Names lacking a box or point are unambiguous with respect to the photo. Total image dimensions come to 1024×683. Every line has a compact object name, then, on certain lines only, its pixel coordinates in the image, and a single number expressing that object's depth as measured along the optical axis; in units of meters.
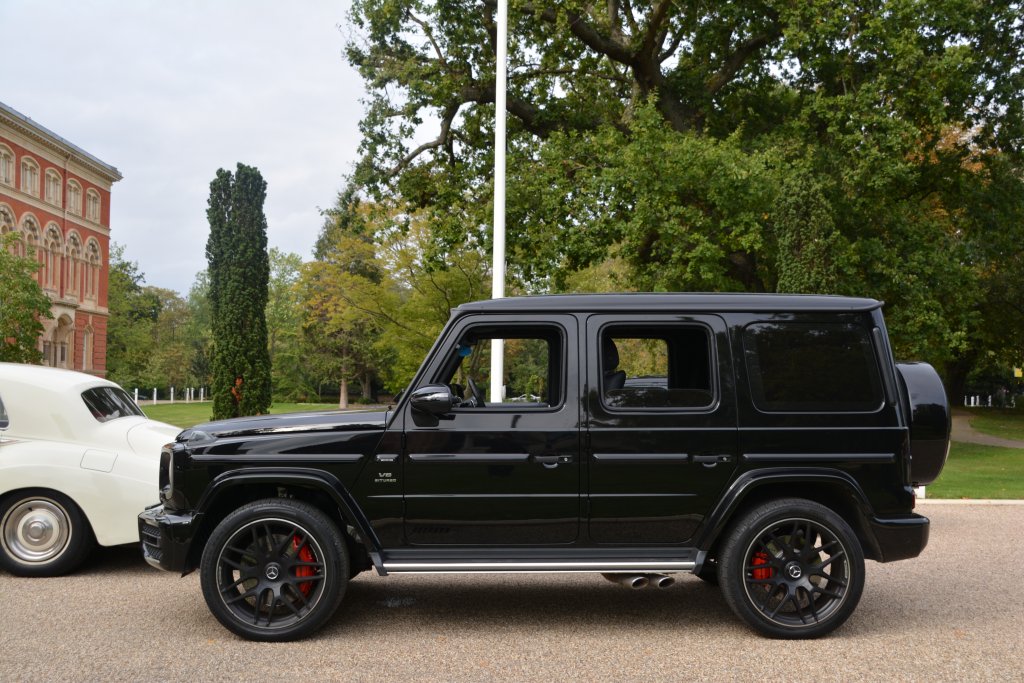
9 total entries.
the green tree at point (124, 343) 73.94
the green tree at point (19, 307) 24.30
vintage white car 7.22
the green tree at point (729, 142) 18.36
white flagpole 13.48
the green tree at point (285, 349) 68.56
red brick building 50.66
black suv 5.45
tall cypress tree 28.95
